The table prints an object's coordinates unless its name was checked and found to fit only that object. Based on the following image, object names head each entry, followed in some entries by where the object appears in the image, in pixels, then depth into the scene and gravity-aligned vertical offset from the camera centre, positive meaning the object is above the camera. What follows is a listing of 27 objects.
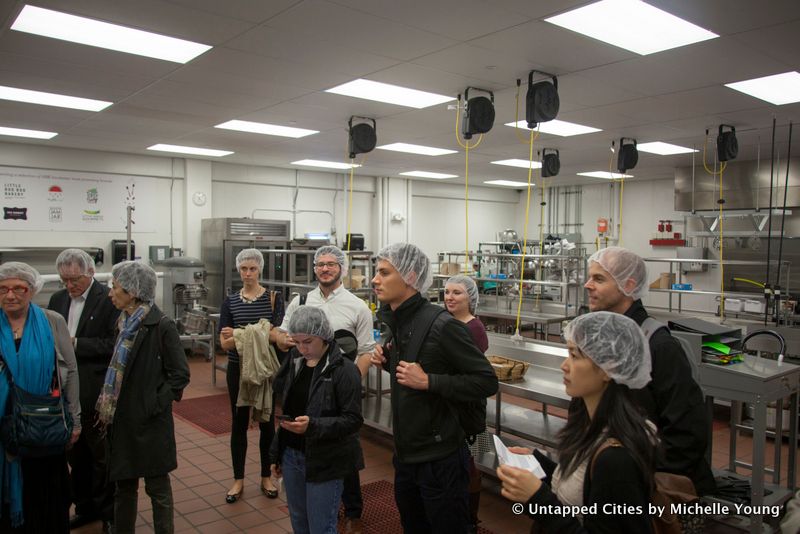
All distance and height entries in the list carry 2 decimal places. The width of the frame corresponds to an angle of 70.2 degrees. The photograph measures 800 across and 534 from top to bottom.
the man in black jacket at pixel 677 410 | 1.62 -0.47
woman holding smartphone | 2.06 -0.66
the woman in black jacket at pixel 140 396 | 2.30 -0.64
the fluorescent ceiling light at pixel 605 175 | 9.20 +1.18
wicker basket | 3.45 -0.76
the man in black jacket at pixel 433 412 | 1.86 -0.57
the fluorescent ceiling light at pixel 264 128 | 5.86 +1.20
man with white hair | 2.80 -0.55
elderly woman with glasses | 2.23 -0.55
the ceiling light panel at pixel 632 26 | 2.91 +1.20
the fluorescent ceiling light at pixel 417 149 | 7.04 +1.20
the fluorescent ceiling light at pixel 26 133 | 6.20 +1.18
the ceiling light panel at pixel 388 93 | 4.36 +1.20
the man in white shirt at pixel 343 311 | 2.82 -0.34
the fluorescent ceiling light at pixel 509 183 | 10.71 +1.18
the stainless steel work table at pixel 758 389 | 2.79 -0.72
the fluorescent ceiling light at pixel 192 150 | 7.29 +1.20
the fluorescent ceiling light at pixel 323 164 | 8.42 +1.21
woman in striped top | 3.23 -0.46
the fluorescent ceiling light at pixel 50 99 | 4.66 +1.19
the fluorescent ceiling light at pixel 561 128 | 5.58 +1.19
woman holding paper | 1.19 -0.45
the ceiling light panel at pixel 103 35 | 3.10 +1.20
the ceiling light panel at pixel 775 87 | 4.05 +1.19
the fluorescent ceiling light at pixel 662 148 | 6.68 +1.19
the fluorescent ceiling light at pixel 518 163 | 8.00 +1.17
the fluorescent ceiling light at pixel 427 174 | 9.65 +1.20
